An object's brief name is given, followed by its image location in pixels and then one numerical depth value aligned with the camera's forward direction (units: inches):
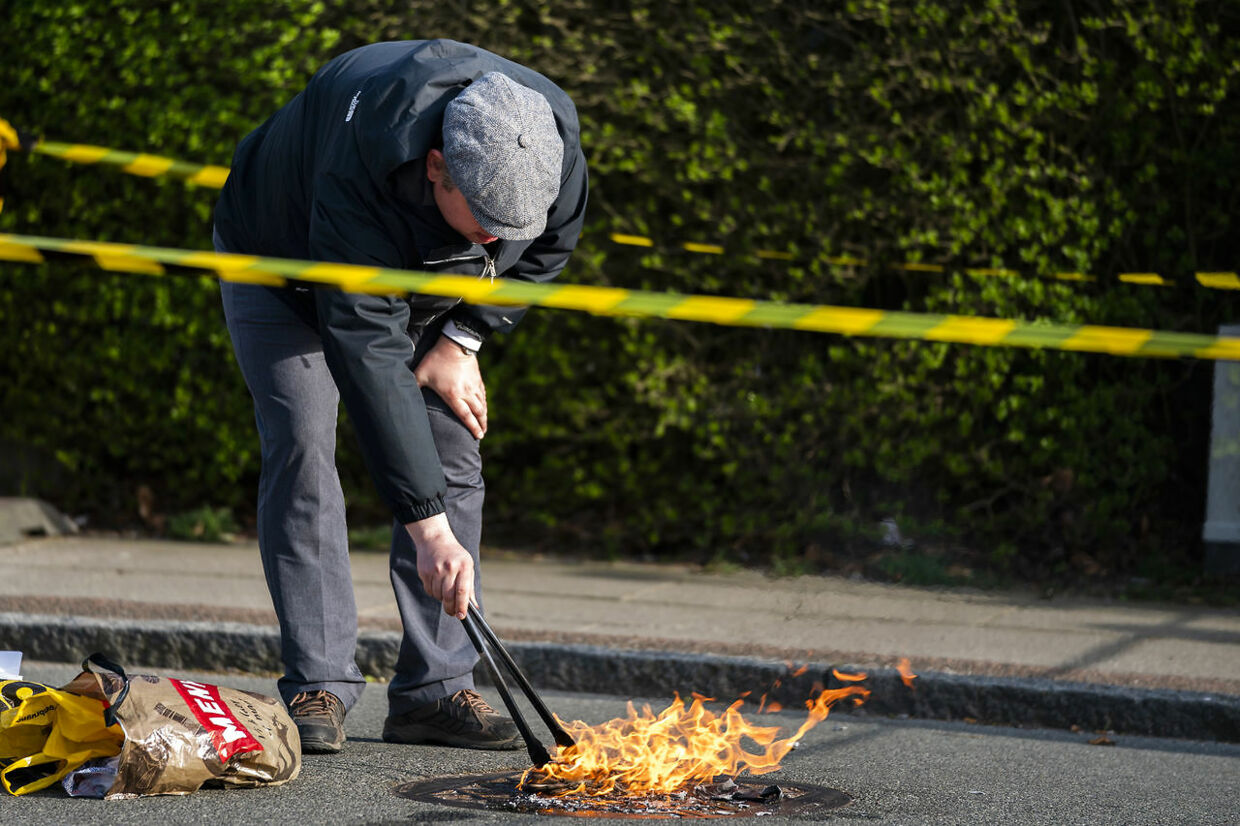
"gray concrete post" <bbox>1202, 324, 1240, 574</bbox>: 481.1
